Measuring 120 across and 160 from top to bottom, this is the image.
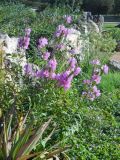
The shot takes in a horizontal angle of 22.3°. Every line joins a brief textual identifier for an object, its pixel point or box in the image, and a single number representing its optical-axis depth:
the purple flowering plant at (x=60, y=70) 3.40
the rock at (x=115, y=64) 7.35
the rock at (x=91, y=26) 9.83
